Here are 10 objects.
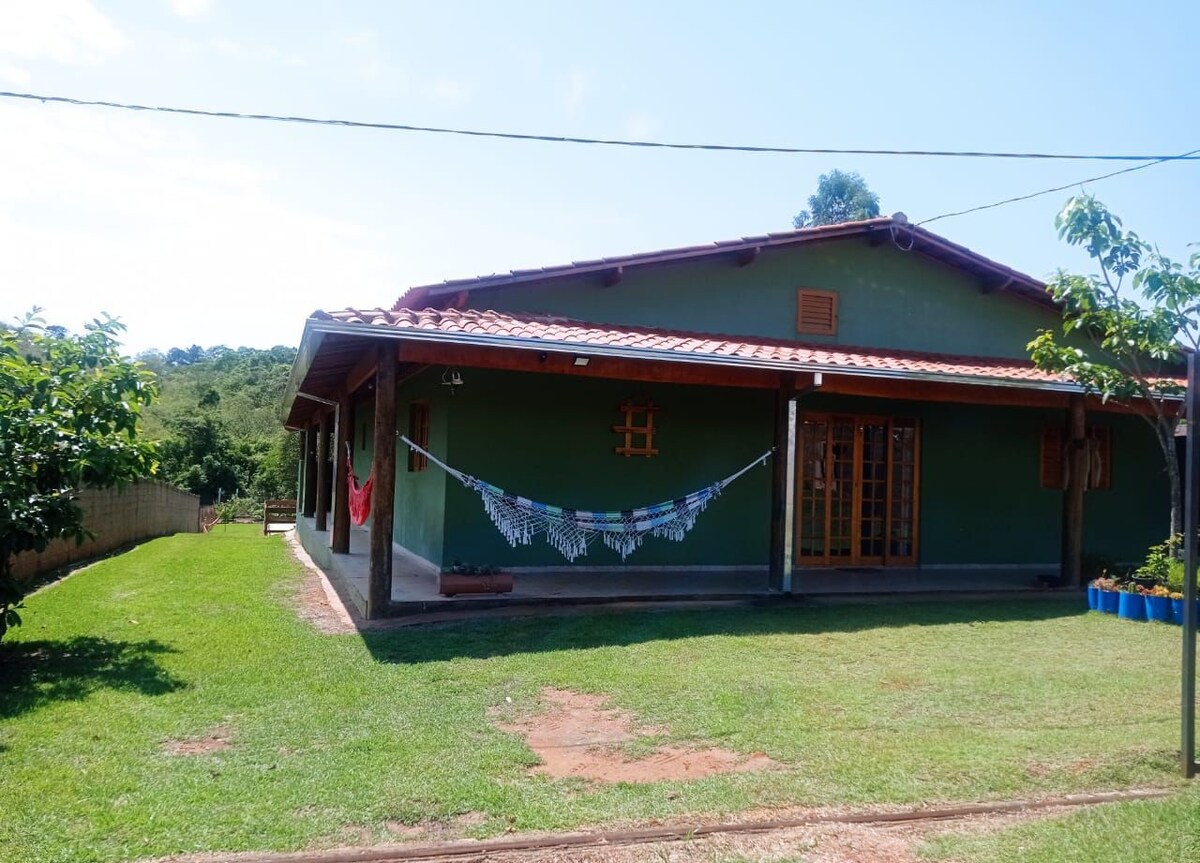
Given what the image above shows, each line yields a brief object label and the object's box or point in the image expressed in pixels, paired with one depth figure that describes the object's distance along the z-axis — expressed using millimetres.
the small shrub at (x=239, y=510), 31422
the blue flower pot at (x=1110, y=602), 7991
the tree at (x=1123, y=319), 7156
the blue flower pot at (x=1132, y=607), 7777
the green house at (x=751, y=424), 7730
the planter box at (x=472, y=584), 7375
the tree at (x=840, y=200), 33969
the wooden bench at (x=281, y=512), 21664
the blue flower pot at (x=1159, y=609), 7637
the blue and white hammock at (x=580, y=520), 7371
